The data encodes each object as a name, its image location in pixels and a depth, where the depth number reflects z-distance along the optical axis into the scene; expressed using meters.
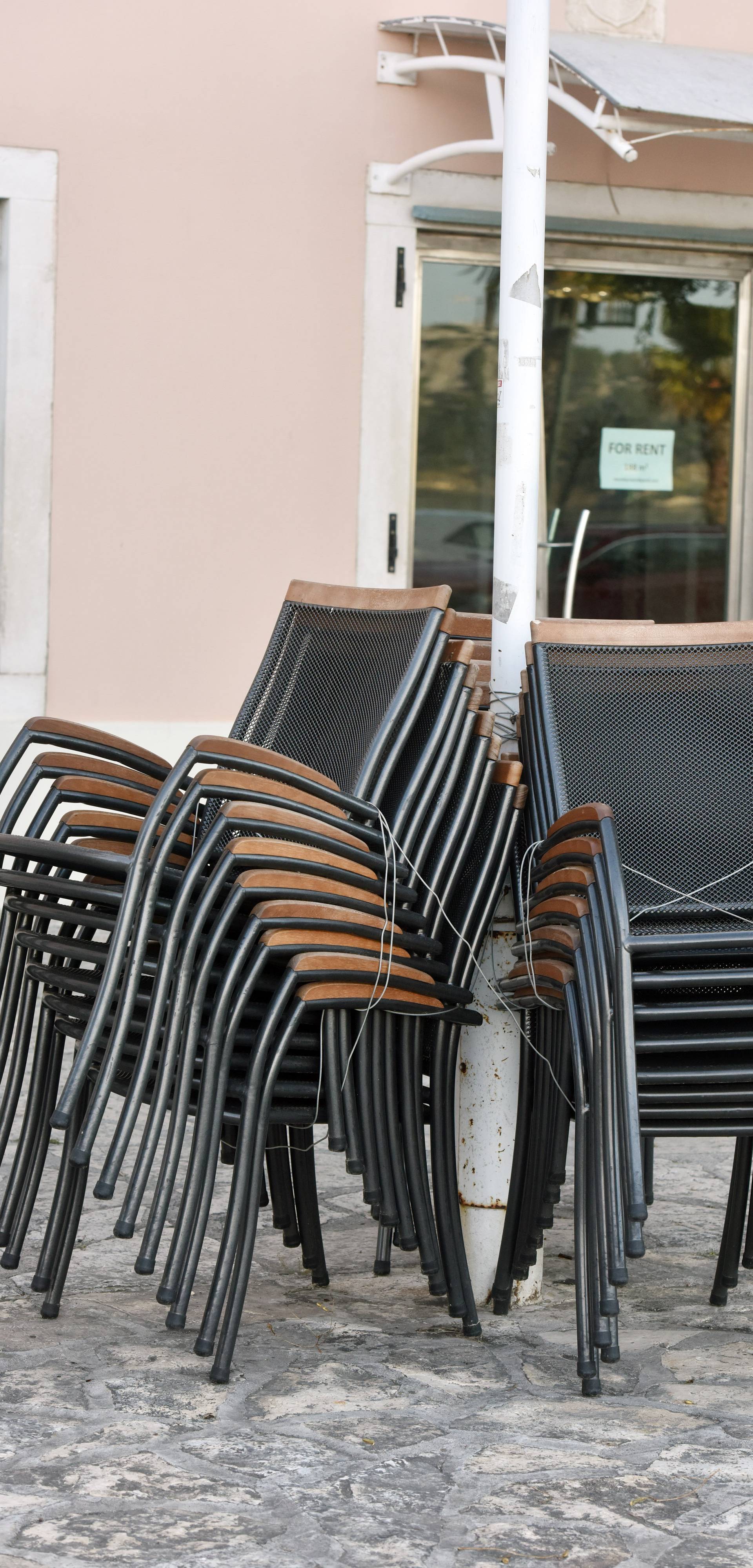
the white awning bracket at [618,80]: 11.53
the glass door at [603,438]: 13.42
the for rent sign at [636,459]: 13.87
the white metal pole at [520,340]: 6.41
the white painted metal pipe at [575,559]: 13.72
